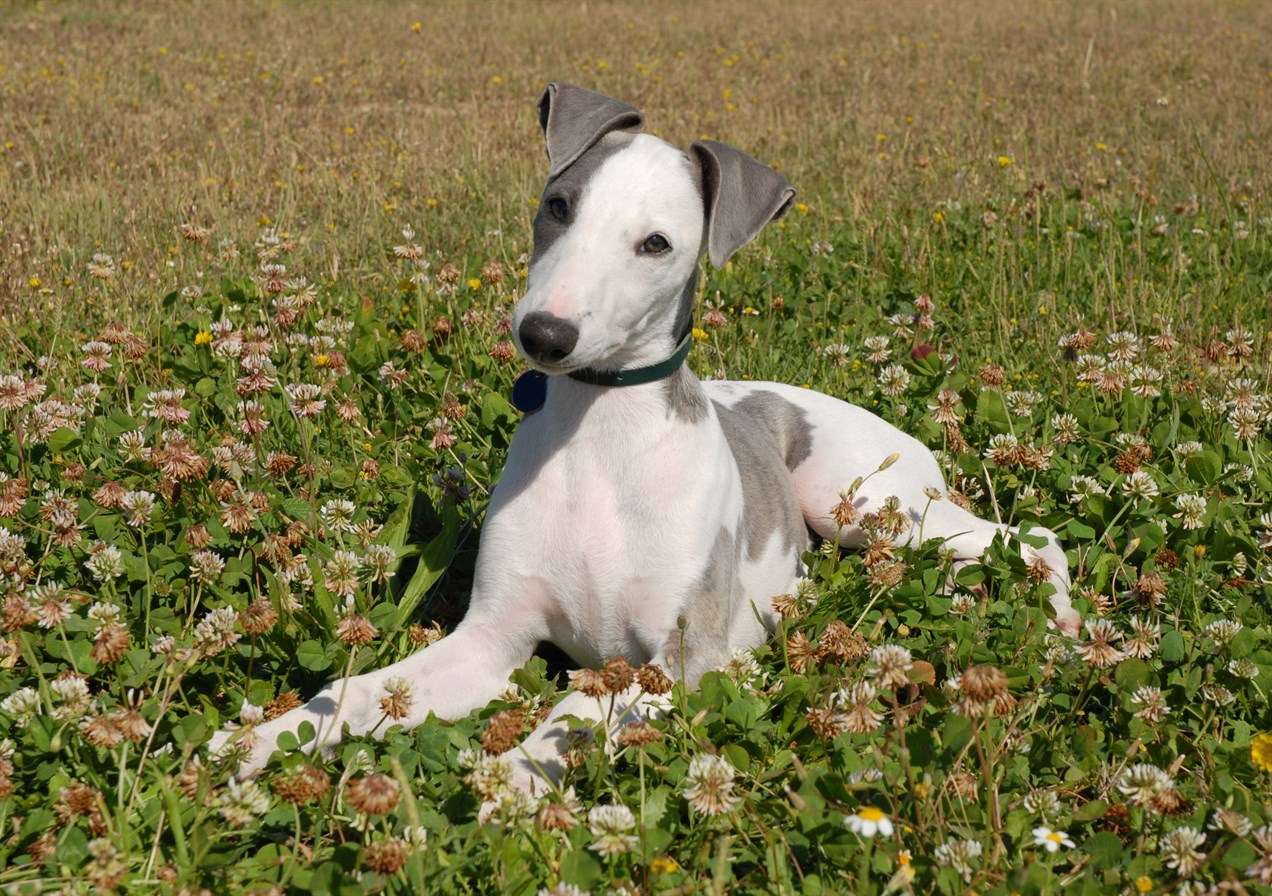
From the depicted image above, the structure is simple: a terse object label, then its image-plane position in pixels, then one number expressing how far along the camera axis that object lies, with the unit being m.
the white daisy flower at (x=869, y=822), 2.08
